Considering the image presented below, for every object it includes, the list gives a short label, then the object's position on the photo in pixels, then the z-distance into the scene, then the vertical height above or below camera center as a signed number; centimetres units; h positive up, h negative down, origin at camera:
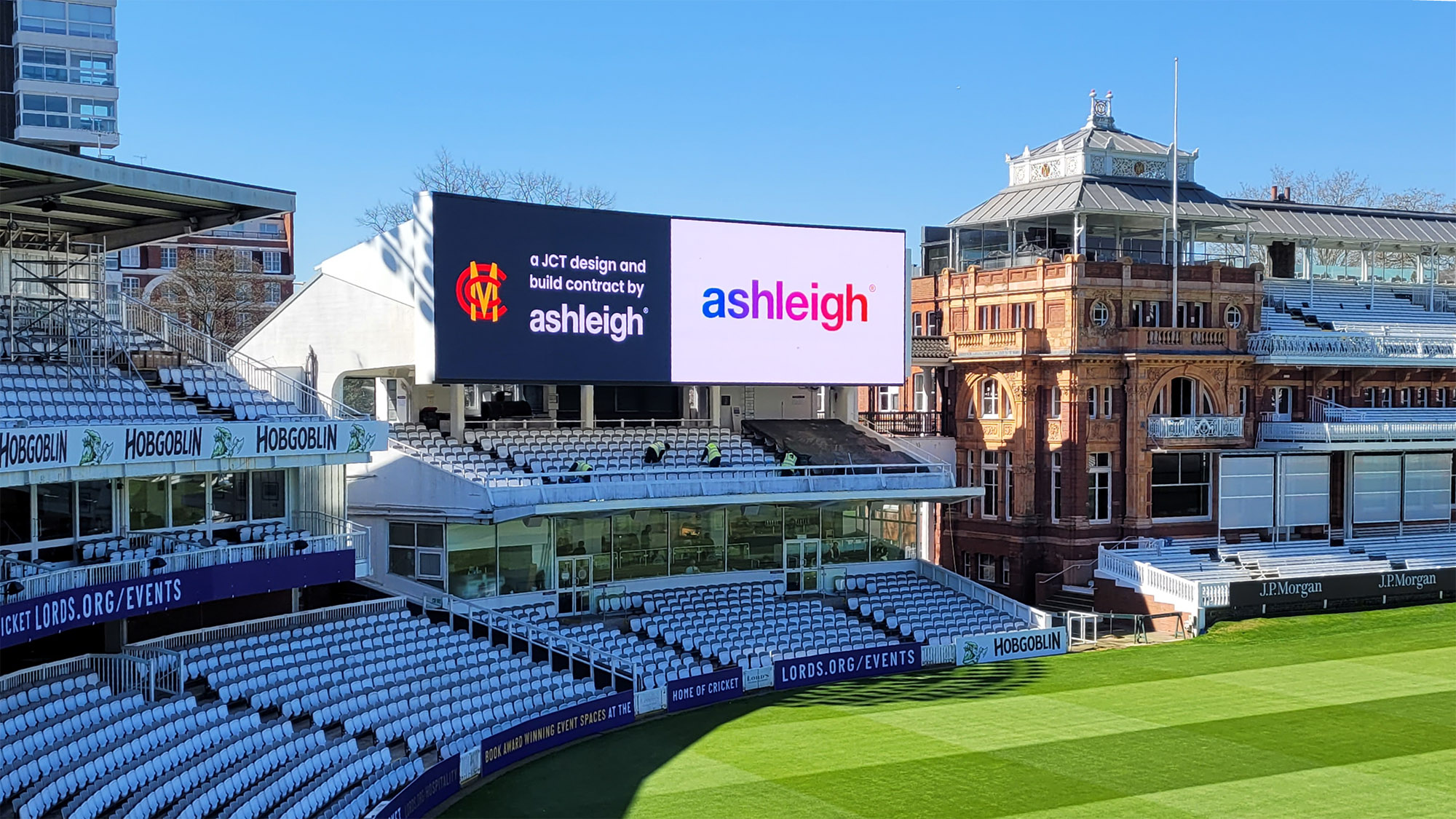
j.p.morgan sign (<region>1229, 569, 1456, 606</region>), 4662 -635
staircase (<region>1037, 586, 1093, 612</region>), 4891 -691
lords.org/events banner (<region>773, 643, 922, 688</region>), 3744 -705
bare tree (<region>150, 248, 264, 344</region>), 6850 +420
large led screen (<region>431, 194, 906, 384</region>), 3934 +236
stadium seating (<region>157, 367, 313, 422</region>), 3347 -20
